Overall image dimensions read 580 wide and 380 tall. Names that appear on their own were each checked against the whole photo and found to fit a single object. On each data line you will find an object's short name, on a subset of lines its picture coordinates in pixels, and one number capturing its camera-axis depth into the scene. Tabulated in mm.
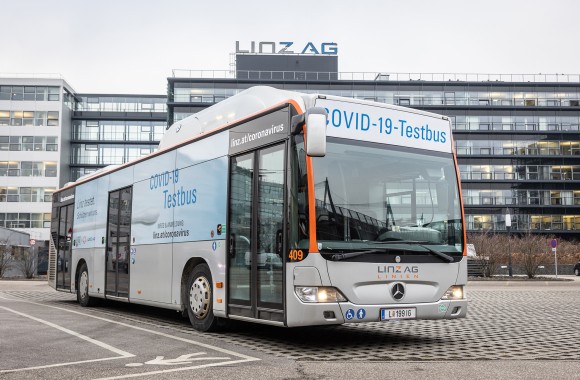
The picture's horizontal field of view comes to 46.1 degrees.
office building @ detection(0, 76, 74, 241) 78500
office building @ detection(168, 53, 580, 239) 81938
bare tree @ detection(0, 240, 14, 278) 43375
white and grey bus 8305
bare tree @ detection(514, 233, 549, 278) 41594
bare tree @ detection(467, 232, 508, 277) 42438
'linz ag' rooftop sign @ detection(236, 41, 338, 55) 82562
